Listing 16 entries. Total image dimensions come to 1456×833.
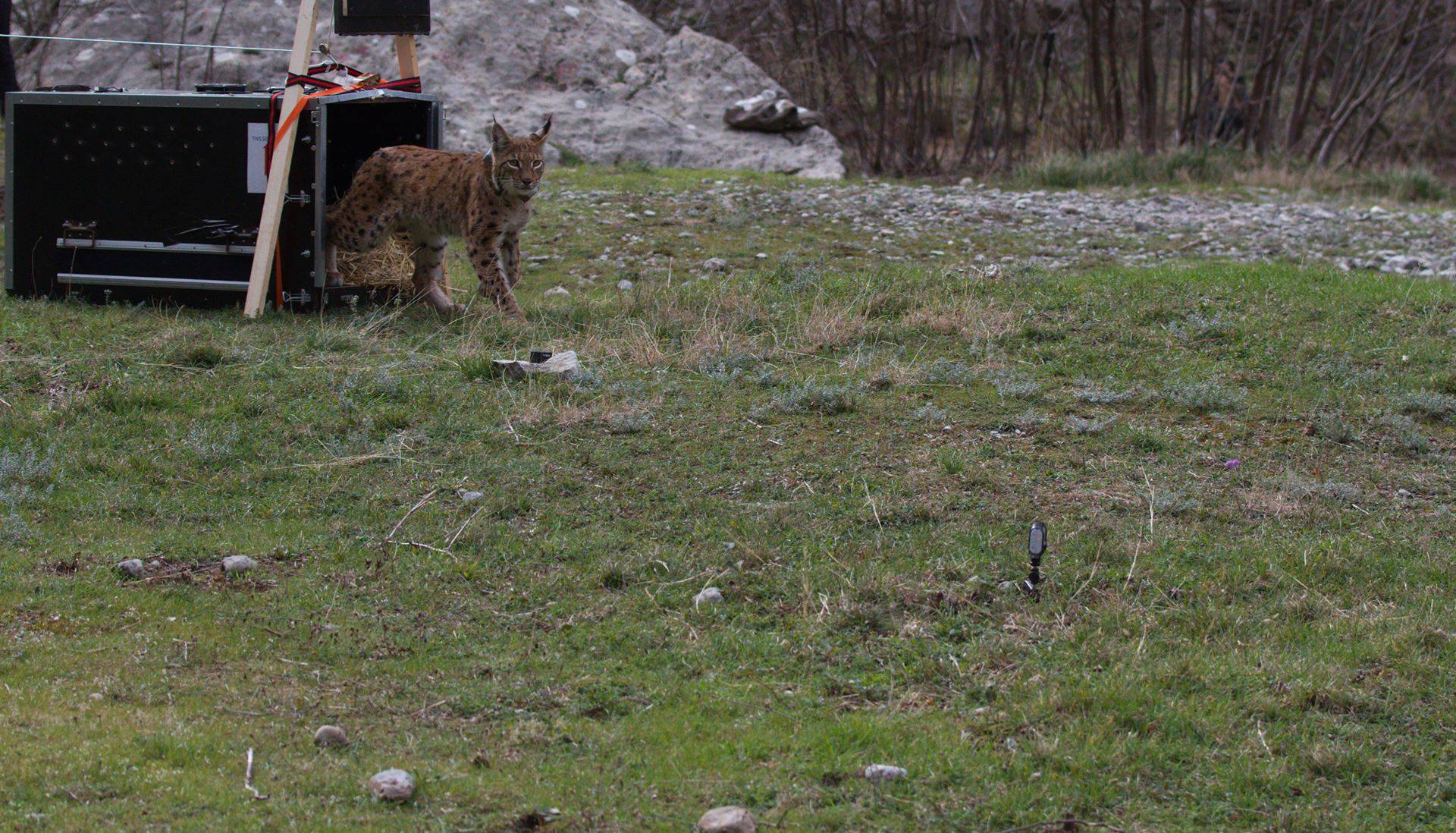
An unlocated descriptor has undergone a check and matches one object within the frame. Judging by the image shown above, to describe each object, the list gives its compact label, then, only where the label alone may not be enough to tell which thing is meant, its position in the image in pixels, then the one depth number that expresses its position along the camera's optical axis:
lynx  18.86
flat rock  15.56
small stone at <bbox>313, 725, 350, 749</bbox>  8.09
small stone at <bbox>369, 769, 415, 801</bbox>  7.51
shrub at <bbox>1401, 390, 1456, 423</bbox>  14.63
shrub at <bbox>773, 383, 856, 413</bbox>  14.76
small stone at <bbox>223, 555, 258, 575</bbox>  10.54
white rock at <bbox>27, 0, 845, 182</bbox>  35.97
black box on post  18.56
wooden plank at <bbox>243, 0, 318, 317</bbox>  17.81
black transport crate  18.47
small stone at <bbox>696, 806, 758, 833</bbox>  7.23
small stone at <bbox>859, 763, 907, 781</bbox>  7.90
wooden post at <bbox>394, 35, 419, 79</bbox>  19.80
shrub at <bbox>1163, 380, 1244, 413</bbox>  14.88
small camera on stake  9.88
